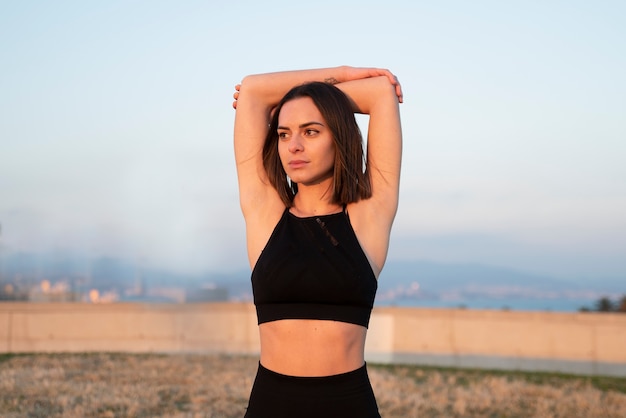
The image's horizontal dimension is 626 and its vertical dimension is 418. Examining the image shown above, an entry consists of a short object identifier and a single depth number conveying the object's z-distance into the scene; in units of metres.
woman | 2.70
